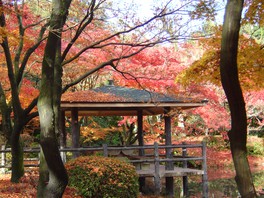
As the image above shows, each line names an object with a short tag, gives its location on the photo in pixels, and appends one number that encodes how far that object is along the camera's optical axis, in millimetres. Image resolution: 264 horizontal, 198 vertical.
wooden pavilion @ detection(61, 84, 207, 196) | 10914
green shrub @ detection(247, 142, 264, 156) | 22641
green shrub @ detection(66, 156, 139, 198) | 7758
